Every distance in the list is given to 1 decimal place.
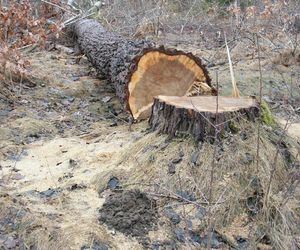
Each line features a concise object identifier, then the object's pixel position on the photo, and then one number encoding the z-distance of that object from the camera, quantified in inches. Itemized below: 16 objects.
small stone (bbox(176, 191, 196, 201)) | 129.3
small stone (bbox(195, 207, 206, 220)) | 123.0
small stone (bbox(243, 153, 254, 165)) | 137.2
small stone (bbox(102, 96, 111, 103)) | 238.8
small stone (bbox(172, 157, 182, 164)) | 140.6
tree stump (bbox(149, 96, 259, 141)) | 143.5
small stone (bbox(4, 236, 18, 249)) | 113.1
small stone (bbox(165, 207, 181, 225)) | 122.6
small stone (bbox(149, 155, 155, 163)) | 143.7
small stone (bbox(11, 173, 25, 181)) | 152.9
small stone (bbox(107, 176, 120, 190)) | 138.0
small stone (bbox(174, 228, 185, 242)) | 117.4
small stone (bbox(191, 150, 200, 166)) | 139.2
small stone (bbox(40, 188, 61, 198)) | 137.6
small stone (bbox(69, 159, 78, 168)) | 159.5
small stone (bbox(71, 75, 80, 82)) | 275.0
